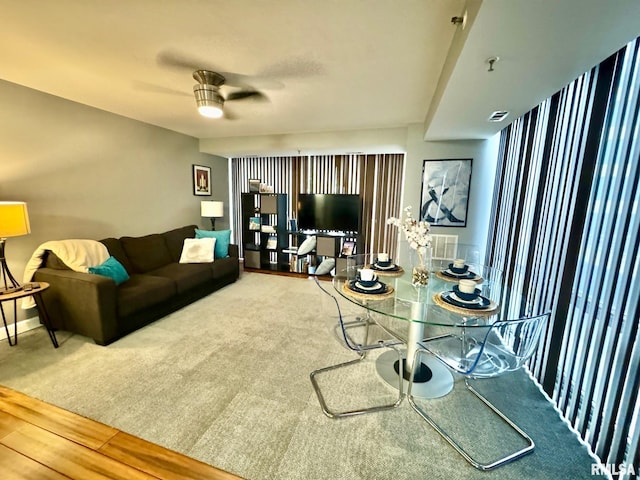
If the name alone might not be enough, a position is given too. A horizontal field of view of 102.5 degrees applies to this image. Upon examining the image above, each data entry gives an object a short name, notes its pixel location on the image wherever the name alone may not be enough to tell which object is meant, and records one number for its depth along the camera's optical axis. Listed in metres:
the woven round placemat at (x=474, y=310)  1.63
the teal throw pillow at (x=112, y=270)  2.68
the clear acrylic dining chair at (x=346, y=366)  1.77
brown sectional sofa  2.43
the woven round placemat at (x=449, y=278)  2.21
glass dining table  1.68
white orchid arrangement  2.09
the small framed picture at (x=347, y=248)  4.85
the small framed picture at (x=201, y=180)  4.90
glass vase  2.16
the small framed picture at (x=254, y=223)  5.34
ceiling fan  2.23
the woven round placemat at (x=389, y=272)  2.43
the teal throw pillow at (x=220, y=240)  4.32
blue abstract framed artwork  3.64
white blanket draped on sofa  2.65
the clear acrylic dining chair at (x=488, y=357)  1.49
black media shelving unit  5.20
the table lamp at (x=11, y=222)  2.09
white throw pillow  4.00
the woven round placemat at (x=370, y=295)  1.91
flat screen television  4.77
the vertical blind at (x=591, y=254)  1.33
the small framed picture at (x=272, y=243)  5.35
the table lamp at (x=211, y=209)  4.75
